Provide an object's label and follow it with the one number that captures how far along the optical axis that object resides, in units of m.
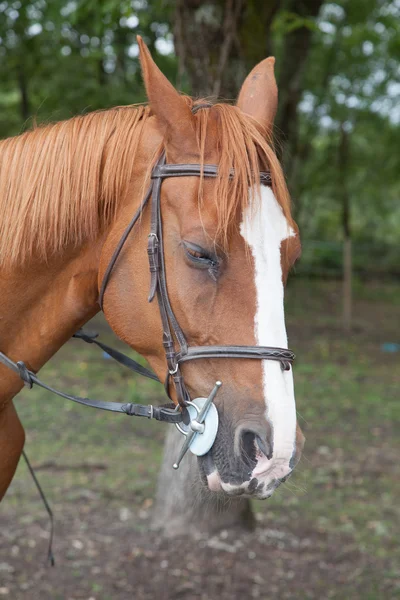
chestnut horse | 1.96
